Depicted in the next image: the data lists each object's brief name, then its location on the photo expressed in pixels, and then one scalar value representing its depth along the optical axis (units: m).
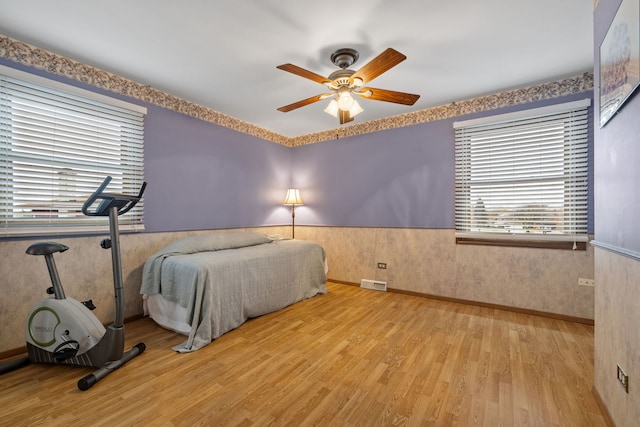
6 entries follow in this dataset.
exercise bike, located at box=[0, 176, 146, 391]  1.92
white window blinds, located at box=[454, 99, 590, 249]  2.91
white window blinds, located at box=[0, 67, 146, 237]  2.23
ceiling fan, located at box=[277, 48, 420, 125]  2.14
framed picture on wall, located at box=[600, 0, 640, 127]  1.12
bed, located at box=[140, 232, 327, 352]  2.44
